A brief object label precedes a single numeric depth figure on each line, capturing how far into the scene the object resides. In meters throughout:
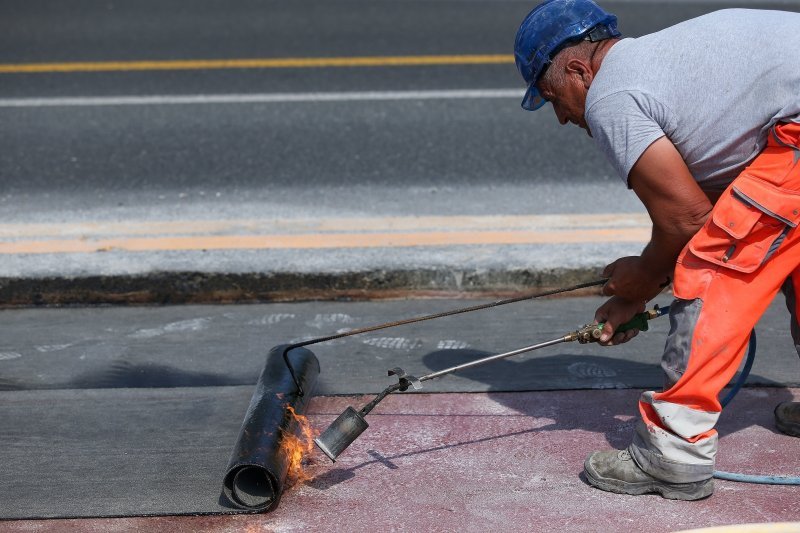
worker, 5.57
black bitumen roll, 6.07
